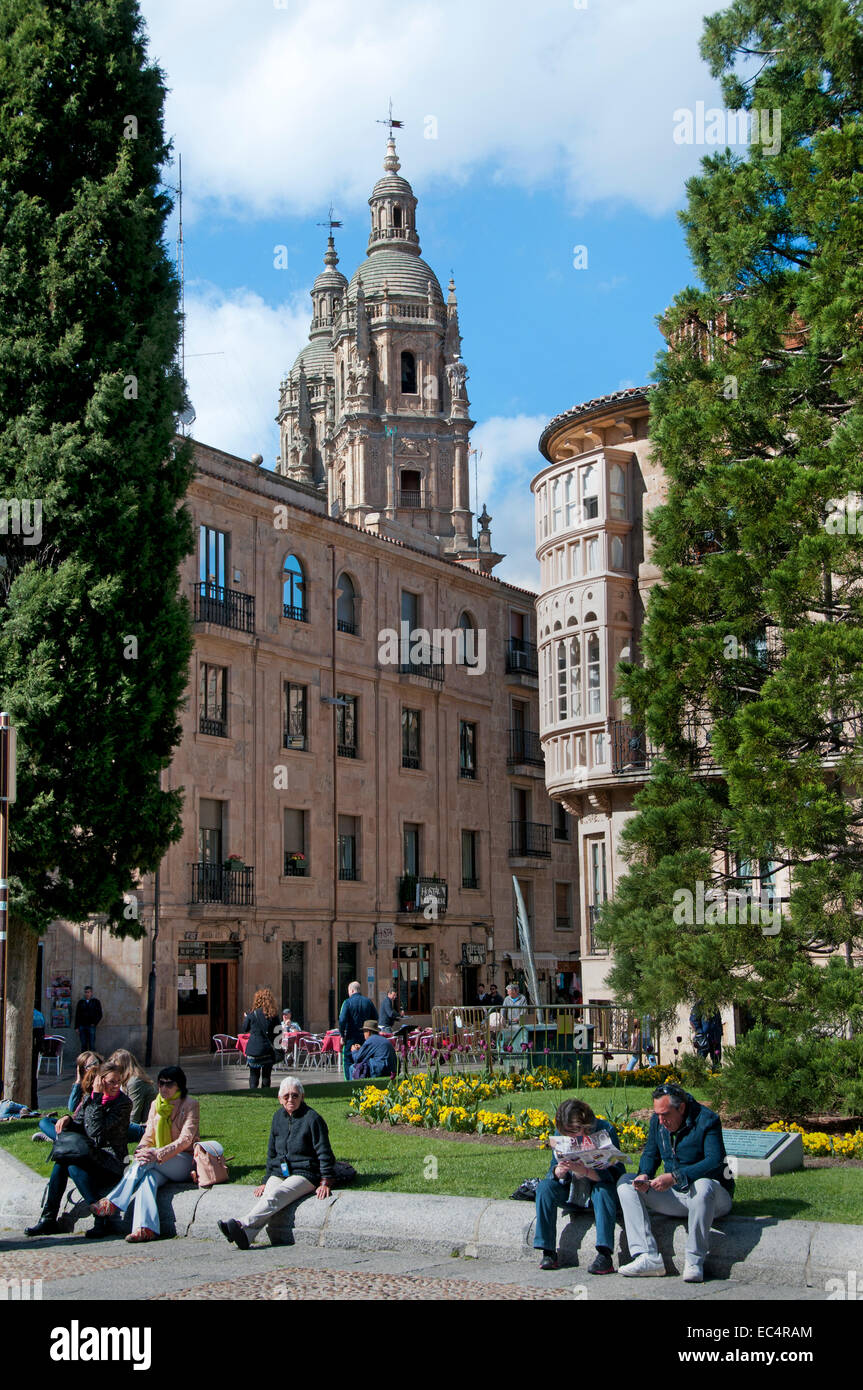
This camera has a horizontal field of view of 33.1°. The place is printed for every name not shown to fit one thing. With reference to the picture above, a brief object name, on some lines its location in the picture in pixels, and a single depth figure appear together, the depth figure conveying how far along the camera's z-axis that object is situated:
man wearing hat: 19.61
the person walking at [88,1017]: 30.42
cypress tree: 17.86
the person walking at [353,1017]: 22.81
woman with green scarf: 11.12
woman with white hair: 10.63
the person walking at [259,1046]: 22.11
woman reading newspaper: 9.41
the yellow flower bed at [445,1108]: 14.12
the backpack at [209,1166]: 11.57
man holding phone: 9.15
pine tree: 14.62
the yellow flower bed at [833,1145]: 12.55
